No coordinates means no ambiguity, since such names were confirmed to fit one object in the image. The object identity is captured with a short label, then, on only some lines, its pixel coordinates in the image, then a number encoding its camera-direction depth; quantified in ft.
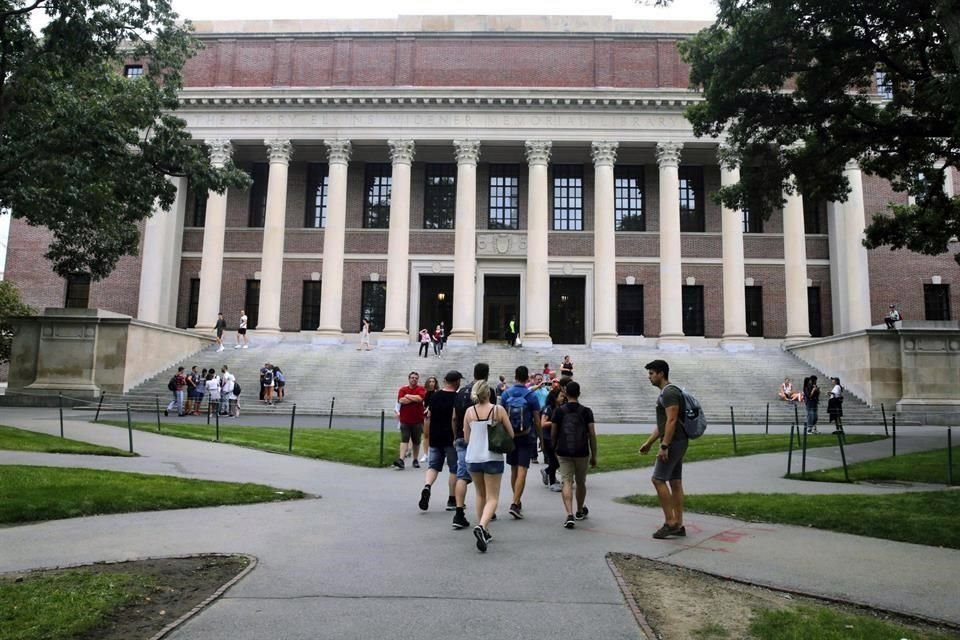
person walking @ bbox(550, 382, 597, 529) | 26.91
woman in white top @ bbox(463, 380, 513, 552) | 24.56
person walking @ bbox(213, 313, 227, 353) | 105.91
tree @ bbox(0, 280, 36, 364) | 101.19
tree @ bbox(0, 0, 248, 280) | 49.34
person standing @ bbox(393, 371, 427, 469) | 41.19
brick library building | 114.93
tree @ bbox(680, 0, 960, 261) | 42.55
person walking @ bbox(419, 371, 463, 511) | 30.25
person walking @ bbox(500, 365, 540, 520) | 28.73
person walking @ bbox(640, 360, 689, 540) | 24.58
